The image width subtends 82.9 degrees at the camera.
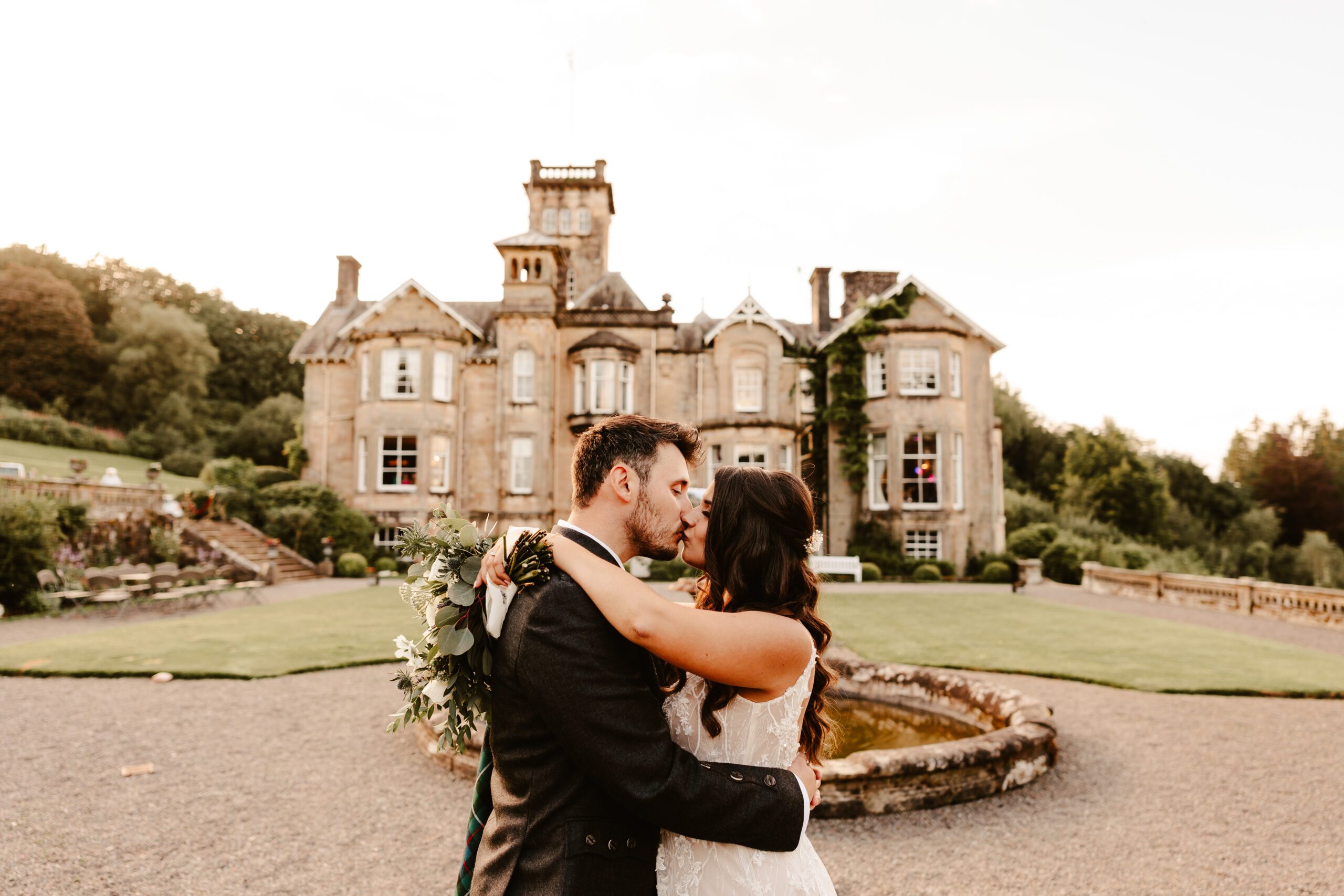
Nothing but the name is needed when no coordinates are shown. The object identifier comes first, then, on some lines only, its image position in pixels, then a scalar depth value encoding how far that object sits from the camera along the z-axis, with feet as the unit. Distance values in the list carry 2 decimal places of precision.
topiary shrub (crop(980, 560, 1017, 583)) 79.46
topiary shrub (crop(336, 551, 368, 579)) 77.61
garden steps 74.33
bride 6.82
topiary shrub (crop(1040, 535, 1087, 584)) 84.38
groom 6.08
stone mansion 86.48
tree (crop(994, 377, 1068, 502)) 168.04
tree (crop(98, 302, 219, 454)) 162.09
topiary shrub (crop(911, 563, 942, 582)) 79.15
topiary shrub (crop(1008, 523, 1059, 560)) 87.45
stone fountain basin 17.26
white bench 78.28
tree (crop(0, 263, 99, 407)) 153.99
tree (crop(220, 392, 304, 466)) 163.12
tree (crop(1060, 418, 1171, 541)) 127.34
